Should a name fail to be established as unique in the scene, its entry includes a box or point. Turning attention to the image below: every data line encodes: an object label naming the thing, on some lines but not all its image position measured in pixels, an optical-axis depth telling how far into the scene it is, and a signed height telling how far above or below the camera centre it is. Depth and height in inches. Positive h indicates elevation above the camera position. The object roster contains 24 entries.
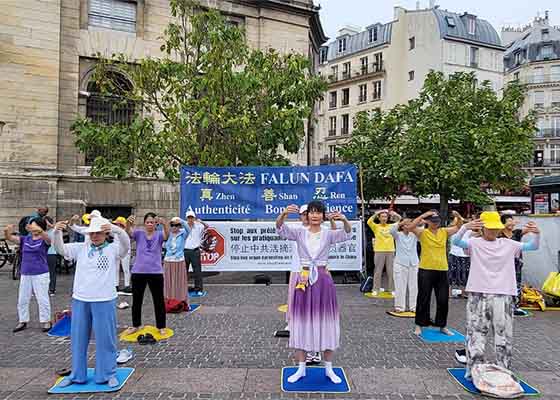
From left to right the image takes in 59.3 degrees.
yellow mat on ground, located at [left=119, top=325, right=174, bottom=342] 296.0 -77.7
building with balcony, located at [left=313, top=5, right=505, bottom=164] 1867.6 +590.4
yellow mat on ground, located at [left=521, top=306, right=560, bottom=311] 398.0 -79.4
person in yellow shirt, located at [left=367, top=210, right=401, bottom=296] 447.8 -36.1
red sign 511.2 -40.3
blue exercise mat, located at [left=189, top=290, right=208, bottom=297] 456.6 -80.2
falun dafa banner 516.4 +20.3
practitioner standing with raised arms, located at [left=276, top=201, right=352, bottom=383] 217.8 -38.4
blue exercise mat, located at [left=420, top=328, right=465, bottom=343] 295.3 -78.0
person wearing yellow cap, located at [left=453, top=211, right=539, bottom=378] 218.5 -36.5
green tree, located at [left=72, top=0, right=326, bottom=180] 533.6 +114.0
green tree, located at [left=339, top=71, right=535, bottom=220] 620.4 +88.8
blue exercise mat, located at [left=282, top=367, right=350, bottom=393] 212.4 -77.8
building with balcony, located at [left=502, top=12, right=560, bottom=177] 1892.2 +586.8
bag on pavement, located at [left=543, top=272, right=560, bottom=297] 399.9 -61.4
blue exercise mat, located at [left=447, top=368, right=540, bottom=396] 211.2 -77.9
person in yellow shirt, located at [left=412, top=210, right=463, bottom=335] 303.9 -38.0
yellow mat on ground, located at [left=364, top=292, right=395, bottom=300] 446.6 -79.1
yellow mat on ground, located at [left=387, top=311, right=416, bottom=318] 361.1 -77.5
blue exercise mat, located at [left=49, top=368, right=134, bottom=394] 209.5 -77.9
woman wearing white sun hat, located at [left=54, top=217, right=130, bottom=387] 214.2 -44.2
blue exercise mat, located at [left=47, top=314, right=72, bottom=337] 311.7 -76.5
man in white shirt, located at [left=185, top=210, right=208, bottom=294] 455.2 -38.7
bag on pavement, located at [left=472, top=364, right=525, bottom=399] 205.5 -73.1
